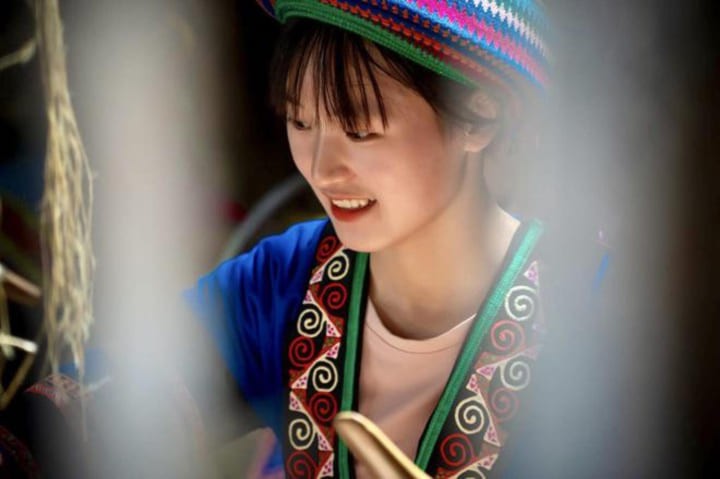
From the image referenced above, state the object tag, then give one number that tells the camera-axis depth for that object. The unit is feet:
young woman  9.32
